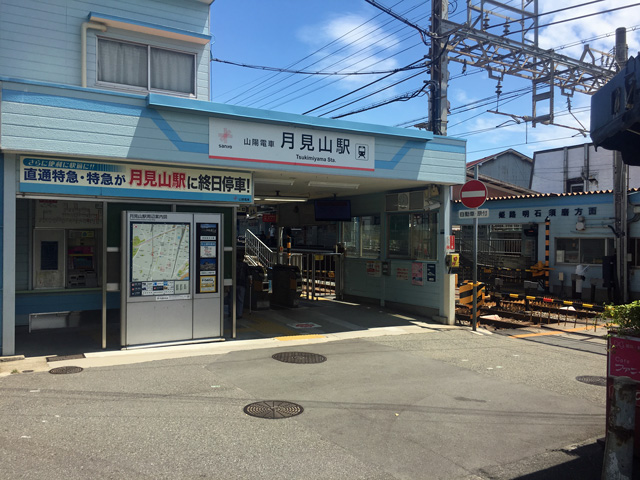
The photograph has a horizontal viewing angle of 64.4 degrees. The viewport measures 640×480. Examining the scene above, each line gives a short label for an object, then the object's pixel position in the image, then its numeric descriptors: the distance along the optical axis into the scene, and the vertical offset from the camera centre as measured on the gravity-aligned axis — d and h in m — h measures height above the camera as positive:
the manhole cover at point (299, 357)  8.25 -1.80
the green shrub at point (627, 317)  4.71 -0.63
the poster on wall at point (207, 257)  9.29 -0.15
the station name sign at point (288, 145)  9.09 +1.99
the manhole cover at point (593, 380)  7.43 -1.94
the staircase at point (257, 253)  17.75 -0.14
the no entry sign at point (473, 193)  11.23 +1.26
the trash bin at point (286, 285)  13.83 -1.00
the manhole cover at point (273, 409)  5.69 -1.85
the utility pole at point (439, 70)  16.25 +5.86
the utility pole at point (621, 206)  17.14 +1.52
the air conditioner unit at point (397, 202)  13.35 +1.28
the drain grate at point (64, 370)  7.27 -1.76
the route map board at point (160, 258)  8.74 -0.16
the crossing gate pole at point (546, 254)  21.02 -0.17
